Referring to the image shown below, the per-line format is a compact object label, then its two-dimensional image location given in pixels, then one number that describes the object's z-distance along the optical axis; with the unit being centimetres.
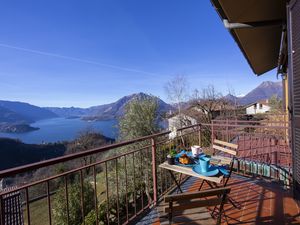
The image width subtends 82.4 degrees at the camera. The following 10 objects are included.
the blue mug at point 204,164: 190
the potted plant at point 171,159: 215
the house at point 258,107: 2881
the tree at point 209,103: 1498
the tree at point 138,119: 1104
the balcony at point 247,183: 152
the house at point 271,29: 205
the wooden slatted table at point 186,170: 176
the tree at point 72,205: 806
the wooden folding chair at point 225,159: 194
